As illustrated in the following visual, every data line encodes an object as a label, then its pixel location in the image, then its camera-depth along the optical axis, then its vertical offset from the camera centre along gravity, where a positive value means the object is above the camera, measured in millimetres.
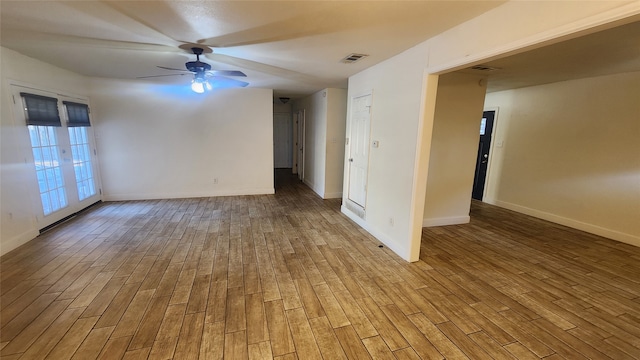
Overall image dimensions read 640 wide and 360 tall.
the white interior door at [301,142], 7680 -291
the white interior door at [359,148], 4131 -243
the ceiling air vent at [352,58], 3246 +937
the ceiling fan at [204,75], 2922 +651
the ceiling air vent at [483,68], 3414 +888
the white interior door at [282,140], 9320 -294
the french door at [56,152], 3545 -384
